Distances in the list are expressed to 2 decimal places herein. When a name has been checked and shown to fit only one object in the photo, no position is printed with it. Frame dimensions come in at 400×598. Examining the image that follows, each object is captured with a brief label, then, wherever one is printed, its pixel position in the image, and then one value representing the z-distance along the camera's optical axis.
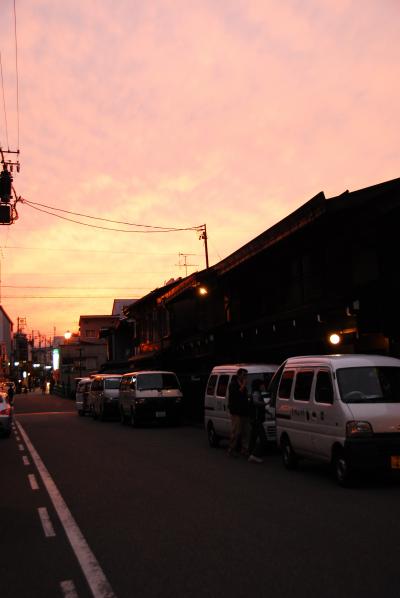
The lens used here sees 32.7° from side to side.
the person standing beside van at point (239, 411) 15.03
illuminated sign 130.12
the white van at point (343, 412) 10.44
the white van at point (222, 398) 16.72
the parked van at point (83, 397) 37.49
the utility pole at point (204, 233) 45.83
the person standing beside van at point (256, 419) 14.94
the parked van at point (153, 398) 26.02
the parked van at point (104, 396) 31.58
